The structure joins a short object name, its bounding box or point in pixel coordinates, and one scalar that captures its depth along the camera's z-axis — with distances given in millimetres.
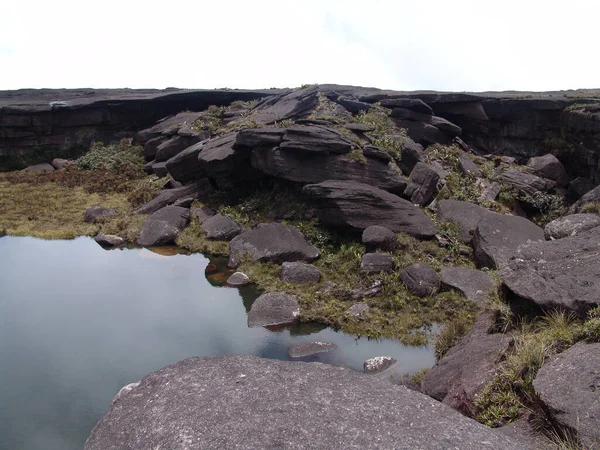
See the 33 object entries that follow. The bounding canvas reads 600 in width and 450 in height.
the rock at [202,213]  22019
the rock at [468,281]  14059
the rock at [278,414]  6570
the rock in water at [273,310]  13844
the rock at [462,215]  18016
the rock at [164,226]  20594
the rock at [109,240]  20750
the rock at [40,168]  32328
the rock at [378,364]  11508
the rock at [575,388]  6149
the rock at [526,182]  21838
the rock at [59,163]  32800
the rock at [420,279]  14547
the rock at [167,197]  23922
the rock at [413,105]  27703
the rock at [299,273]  15953
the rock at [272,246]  17344
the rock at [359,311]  13789
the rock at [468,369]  8156
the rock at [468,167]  23622
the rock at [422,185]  20500
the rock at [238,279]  16531
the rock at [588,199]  16328
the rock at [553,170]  23672
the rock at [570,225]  14459
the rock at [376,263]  15773
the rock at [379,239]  16969
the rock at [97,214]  23422
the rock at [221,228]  20250
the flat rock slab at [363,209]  18109
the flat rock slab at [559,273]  8711
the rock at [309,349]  12212
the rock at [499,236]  15938
